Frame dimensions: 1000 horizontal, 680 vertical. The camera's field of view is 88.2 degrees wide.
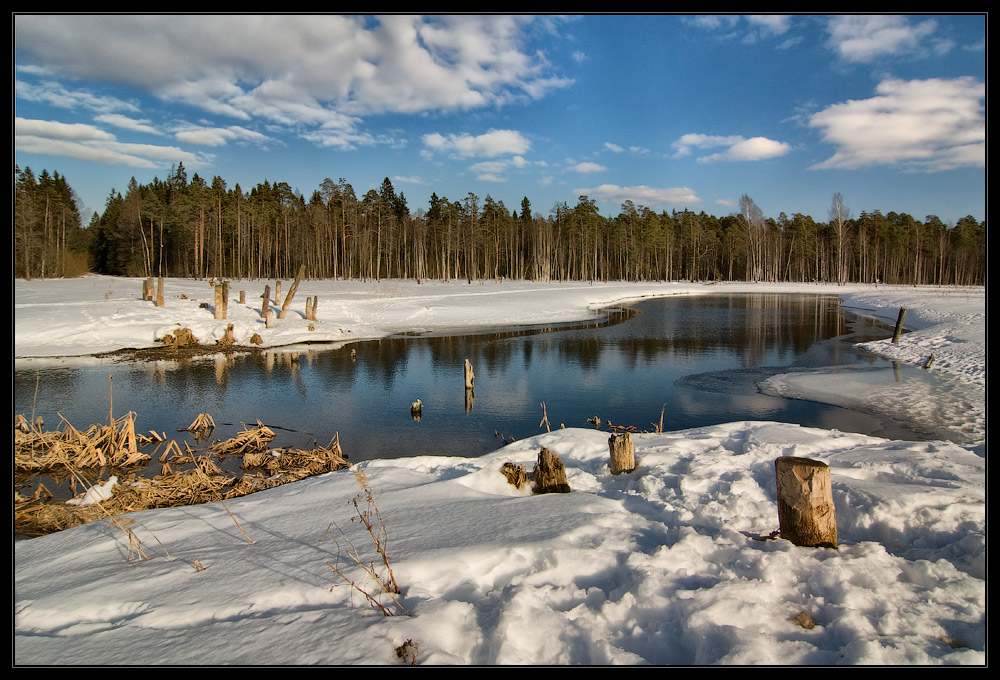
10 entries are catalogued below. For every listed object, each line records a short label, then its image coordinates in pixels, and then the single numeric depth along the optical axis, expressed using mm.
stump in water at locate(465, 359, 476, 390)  13594
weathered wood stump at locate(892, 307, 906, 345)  20516
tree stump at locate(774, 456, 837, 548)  4062
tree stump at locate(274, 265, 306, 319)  24328
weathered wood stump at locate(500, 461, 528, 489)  5984
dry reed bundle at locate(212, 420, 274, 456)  8914
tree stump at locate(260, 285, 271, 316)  24578
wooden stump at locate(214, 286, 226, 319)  23219
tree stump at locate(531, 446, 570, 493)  5848
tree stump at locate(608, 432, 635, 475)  6461
